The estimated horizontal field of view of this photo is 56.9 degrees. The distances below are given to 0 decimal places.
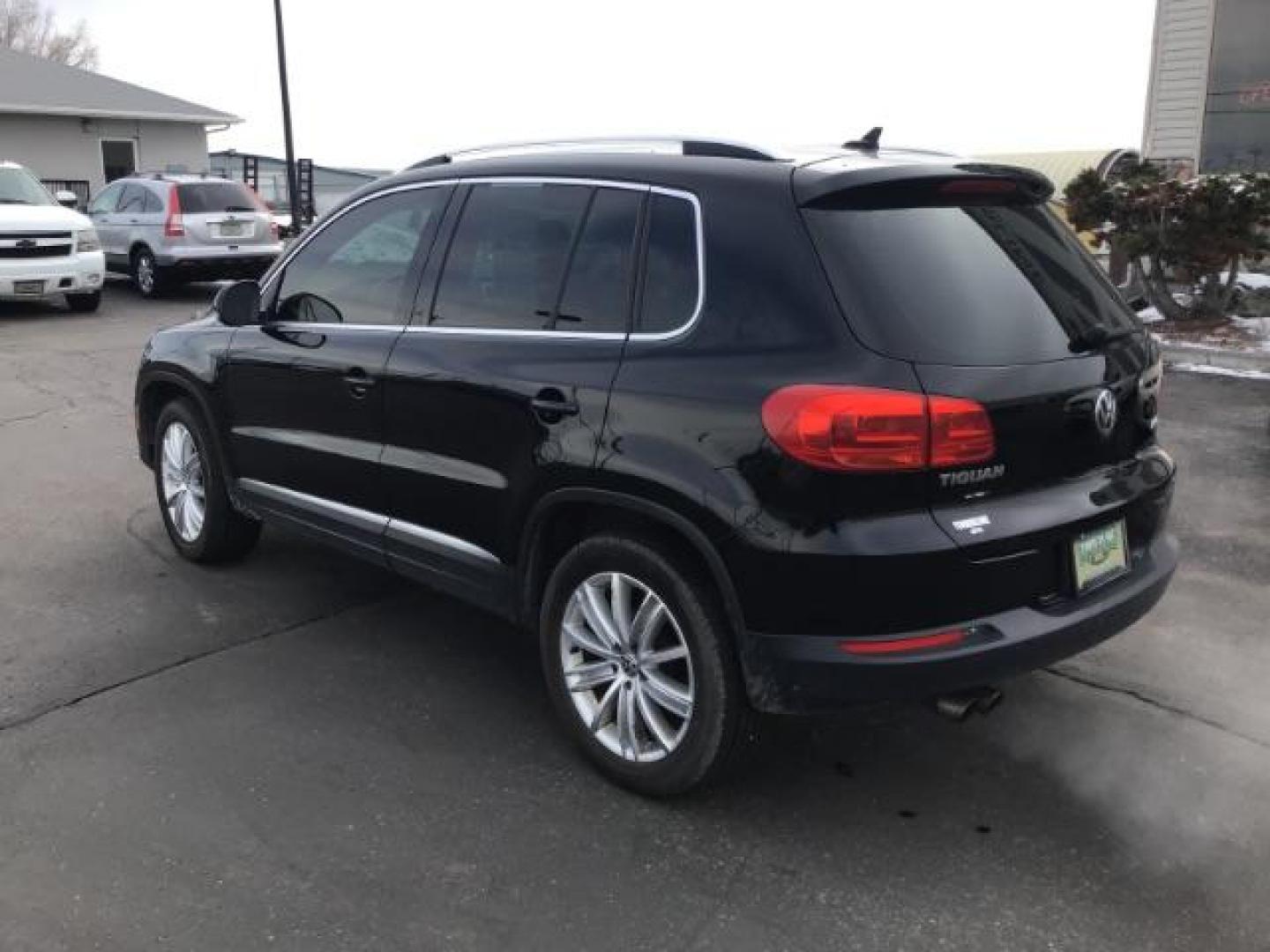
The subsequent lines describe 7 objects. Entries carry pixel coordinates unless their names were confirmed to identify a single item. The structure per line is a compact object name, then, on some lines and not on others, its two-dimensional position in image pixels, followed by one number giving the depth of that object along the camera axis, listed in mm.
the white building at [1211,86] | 14242
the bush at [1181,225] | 10414
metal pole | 23938
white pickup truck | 13406
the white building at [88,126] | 27375
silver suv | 15625
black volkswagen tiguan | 2830
